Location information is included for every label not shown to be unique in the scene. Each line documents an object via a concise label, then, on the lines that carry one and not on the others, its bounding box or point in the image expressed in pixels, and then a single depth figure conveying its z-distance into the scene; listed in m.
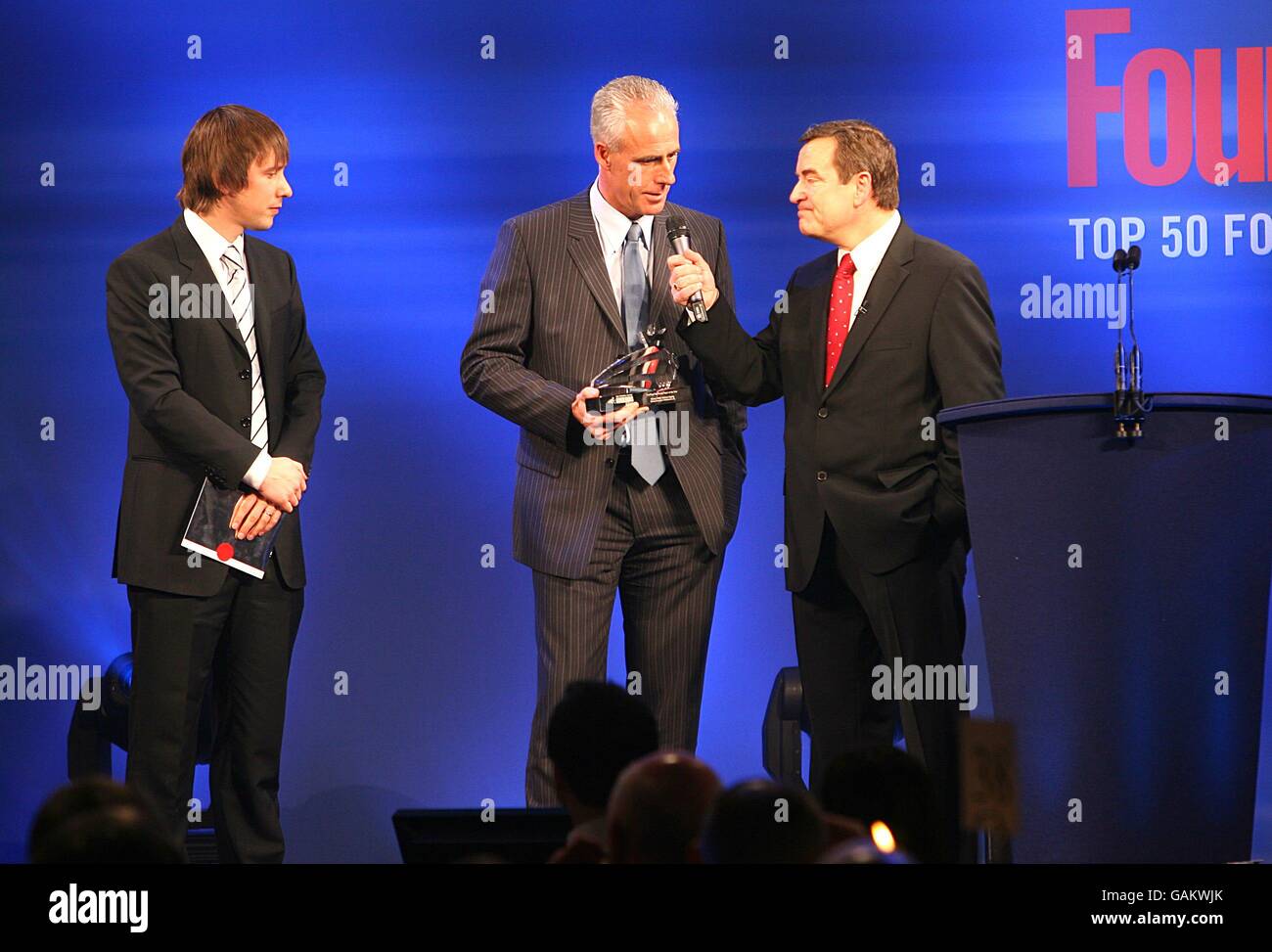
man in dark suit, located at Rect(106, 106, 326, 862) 8.03
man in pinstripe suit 8.27
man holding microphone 7.88
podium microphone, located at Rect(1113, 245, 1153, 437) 6.40
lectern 6.47
